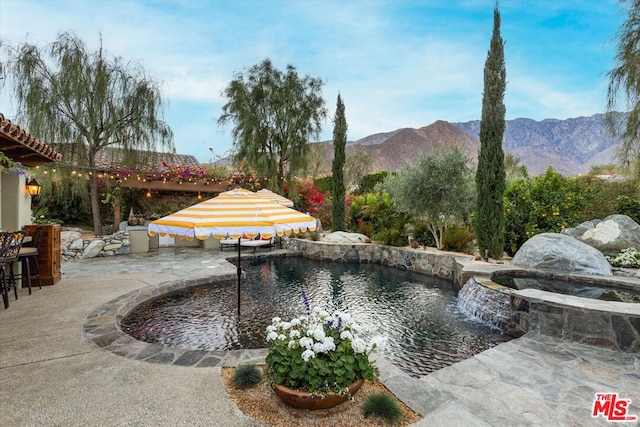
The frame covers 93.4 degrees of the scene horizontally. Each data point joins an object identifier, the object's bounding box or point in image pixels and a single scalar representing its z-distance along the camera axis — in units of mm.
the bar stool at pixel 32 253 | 5320
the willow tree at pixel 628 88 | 6902
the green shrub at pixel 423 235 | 9953
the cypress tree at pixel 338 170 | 12703
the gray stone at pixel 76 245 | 9125
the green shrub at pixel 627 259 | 6657
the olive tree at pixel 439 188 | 8703
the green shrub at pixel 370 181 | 16980
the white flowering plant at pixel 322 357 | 2158
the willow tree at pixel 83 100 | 8406
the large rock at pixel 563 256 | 6125
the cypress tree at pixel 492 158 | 8094
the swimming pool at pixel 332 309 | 3922
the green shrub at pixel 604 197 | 9516
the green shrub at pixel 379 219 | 9922
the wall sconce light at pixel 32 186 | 6276
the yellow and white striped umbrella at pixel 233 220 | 3635
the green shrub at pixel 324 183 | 18578
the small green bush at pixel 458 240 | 9156
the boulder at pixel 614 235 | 7516
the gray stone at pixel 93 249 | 9281
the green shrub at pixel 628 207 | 8719
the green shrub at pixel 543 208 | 8805
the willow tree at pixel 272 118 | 14055
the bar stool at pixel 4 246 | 4238
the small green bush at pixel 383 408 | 2148
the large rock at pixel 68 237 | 9133
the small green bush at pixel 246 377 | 2555
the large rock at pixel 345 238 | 10680
